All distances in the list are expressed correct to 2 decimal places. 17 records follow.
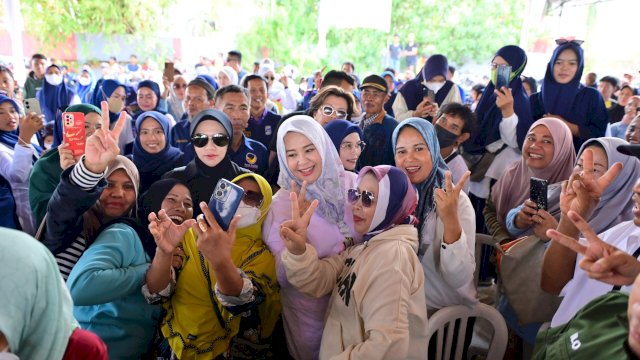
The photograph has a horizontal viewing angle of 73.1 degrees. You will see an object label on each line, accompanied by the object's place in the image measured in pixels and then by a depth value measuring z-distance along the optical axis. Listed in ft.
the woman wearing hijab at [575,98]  11.07
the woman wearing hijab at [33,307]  3.15
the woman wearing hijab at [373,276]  4.54
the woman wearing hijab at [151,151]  9.34
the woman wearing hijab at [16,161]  8.49
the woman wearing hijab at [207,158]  7.72
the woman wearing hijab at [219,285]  5.00
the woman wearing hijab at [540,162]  7.93
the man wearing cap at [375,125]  10.66
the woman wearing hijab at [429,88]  13.75
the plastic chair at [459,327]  5.64
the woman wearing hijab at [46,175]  6.70
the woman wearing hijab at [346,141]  8.71
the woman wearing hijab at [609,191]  6.65
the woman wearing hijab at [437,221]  5.44
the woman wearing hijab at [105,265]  5.00
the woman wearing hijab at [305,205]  6.01
